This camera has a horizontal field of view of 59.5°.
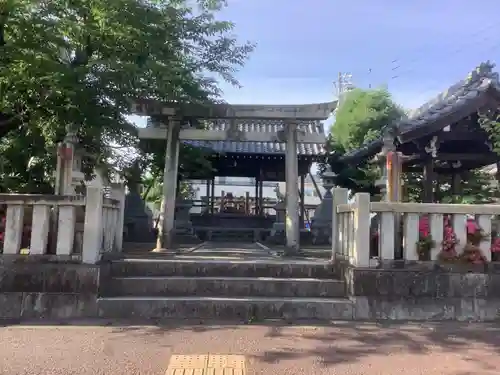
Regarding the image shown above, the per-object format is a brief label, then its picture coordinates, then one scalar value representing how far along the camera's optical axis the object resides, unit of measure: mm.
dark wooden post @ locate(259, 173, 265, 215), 17547
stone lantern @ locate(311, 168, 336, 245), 13930
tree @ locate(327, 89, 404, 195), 16141
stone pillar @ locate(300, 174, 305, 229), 17073
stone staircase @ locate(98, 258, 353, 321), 5629
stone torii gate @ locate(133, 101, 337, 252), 9117
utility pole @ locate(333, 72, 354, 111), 34597
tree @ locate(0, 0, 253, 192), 6141
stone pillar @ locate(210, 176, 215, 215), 17312
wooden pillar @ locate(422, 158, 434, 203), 10047
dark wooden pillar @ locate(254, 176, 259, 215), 17906
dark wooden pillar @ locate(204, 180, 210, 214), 17914
